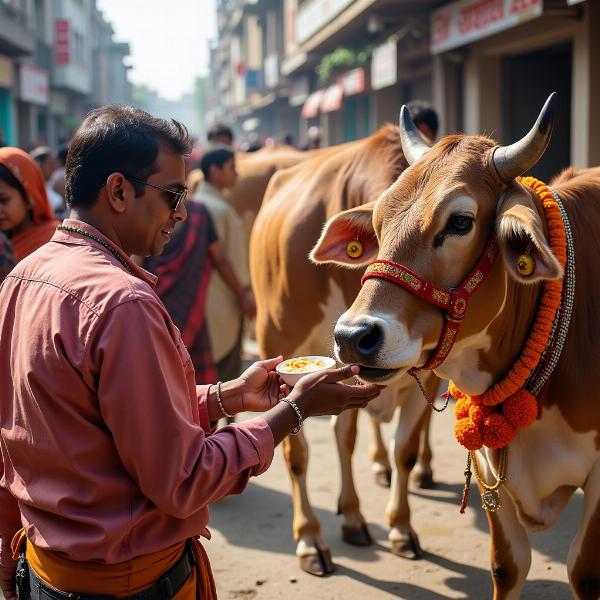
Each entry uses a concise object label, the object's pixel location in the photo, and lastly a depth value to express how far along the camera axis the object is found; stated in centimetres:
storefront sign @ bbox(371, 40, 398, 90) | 1355
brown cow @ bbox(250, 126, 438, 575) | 402
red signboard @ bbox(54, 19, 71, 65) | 3117
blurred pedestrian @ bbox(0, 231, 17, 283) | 323
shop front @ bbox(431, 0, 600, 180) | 943
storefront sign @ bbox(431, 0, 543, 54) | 820
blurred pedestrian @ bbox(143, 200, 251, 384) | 499
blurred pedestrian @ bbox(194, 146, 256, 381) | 531
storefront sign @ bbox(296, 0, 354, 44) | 1484
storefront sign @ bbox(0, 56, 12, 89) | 2114
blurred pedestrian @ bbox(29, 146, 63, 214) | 934
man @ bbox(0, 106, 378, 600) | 173
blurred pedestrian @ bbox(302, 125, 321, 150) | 1339
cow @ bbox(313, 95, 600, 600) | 242
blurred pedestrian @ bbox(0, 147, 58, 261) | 355
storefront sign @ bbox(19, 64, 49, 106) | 2342
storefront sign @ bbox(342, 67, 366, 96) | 1596
